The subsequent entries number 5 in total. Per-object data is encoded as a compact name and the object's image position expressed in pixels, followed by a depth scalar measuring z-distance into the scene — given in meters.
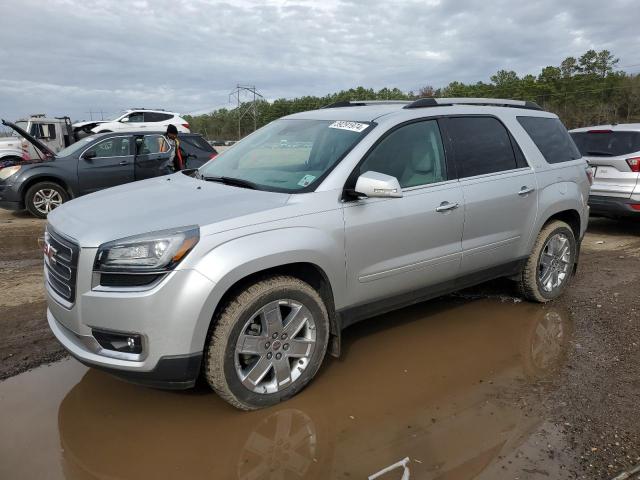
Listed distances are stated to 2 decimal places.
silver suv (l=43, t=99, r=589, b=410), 2.67
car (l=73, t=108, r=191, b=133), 19.23
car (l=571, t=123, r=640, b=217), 7.36
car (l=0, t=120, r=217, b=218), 9.38
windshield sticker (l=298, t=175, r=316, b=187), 3.29
